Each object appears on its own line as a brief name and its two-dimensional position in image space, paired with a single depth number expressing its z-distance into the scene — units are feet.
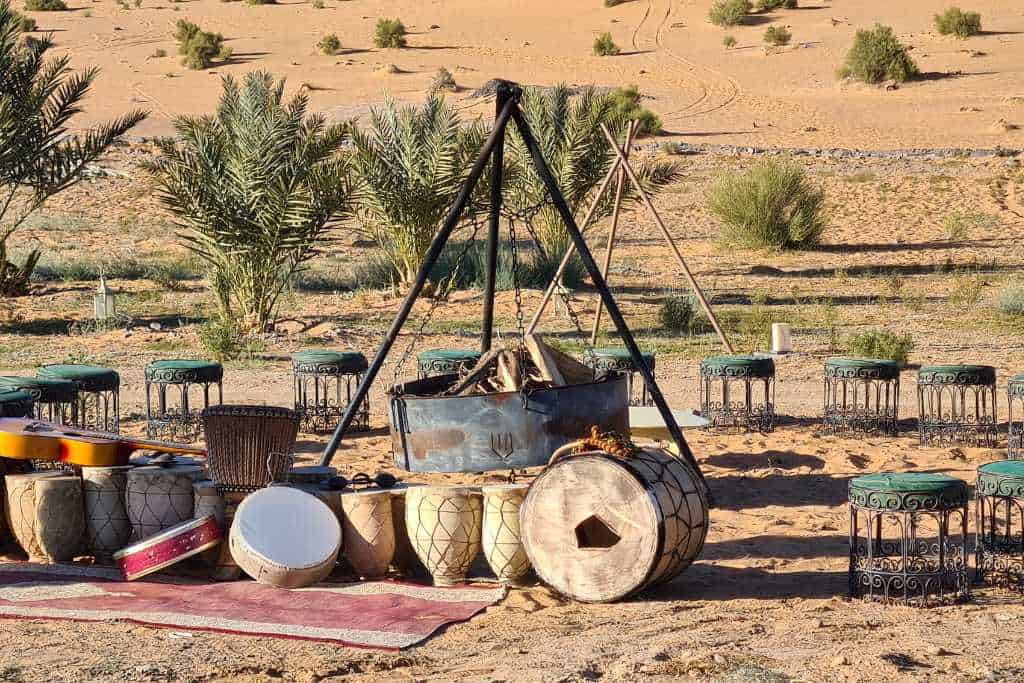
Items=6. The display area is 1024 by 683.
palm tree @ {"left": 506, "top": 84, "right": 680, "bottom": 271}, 65.51
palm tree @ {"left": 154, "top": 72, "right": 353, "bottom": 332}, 53.36
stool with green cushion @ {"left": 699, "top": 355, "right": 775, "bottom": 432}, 35.70
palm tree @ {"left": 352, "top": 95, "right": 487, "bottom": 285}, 59.52
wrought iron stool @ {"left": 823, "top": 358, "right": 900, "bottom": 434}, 35.50
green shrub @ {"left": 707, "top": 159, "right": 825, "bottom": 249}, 79.10
